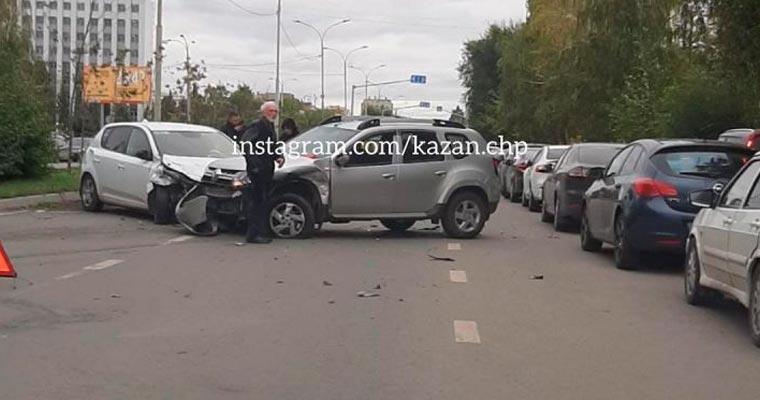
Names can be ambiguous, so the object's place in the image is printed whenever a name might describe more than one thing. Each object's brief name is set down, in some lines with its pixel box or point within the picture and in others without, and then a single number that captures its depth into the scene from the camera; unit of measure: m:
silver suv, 15.75
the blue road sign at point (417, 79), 70.88
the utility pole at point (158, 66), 30.88
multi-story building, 30.84
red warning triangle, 10.69
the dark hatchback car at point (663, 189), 12.67
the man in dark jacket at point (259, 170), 15.10
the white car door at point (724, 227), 9.47
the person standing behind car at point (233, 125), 21.93
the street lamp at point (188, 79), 52.73
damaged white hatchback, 16.88
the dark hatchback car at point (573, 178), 18.31
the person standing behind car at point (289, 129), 21.11
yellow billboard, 36.38
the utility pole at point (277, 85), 52.00
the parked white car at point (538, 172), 23.31
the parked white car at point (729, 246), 8.73
